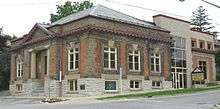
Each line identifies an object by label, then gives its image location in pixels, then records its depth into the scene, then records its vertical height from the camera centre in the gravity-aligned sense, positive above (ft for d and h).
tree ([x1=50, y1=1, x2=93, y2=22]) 162.85 +31.67
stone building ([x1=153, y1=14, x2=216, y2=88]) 117.38 +6.50
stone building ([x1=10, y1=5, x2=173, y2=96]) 90.19 +3.65
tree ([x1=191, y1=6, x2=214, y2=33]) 250.47 +37.92
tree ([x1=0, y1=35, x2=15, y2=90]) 134.55 -0.71
